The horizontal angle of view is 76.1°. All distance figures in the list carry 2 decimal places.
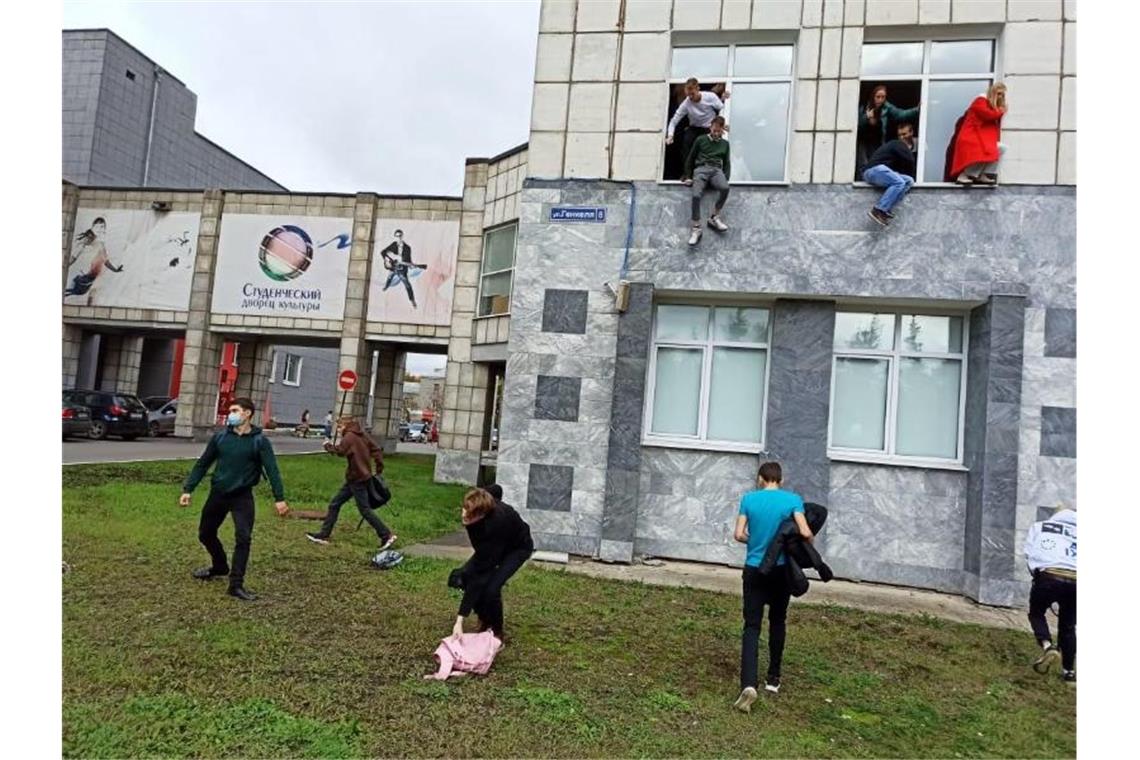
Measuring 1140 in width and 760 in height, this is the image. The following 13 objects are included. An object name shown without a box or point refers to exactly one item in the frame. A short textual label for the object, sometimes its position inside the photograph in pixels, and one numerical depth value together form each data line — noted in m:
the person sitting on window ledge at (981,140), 8.93
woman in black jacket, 5.77
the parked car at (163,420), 26.64
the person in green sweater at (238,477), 7.05
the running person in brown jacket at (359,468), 9.36
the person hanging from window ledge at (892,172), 9.05
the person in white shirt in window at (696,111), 9.57
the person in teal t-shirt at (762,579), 5.31
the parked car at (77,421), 22.31
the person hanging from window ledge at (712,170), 9.48
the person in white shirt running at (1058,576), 6.29
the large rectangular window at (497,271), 18.98
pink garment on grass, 5.37
